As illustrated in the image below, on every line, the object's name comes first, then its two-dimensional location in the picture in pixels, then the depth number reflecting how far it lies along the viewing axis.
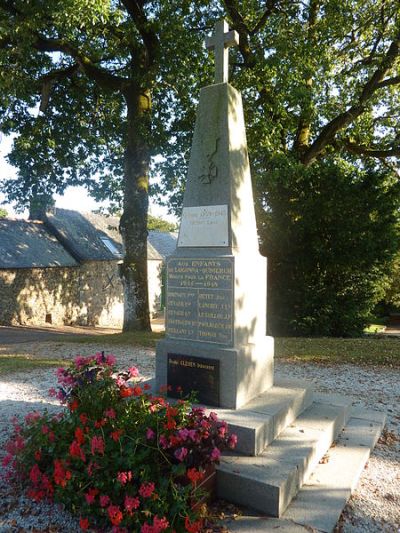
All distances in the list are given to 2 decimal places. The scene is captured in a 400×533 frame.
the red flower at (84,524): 2.88
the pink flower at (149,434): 3.15
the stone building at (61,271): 22.17
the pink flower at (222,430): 3.30
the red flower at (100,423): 3.33
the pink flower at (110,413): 3.37
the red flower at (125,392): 3.90
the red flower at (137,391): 3.81
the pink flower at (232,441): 3.32
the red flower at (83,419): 3.46
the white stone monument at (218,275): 4.71
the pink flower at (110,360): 4.14
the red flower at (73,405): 3.76
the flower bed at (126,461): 2.97
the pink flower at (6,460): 3.56
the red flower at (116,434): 3.15
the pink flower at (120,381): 4.03
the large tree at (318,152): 12.38
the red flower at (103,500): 2.93
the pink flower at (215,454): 3.14
